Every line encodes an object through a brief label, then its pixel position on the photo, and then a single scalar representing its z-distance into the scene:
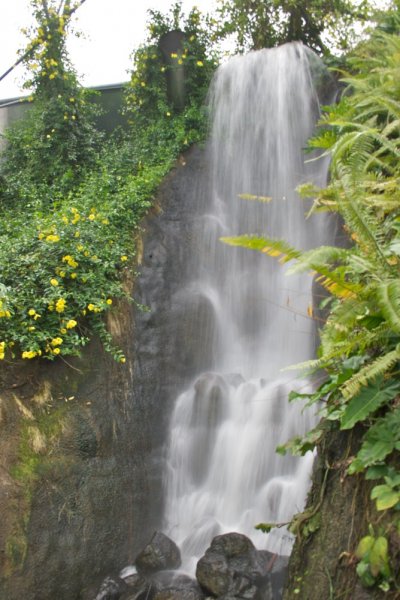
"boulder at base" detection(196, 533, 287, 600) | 4.89
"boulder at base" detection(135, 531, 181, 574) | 5.68
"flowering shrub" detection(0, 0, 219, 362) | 6.07
